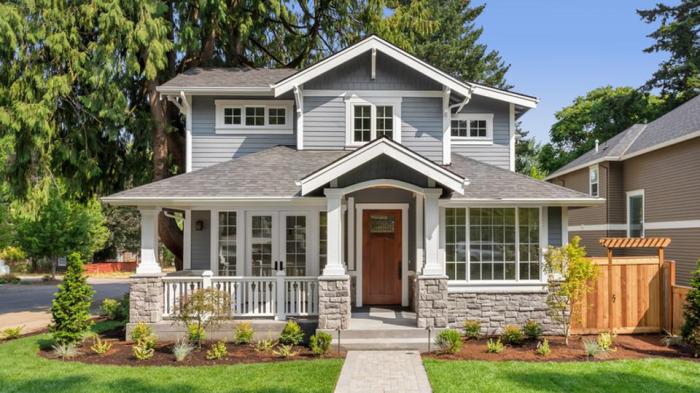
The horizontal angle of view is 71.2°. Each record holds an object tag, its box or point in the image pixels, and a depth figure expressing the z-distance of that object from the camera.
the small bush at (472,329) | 9.98
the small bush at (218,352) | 8.73
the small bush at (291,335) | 9.53
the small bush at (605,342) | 9.09
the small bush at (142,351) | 8.73
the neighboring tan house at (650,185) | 13.97
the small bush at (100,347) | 9.12
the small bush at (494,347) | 9.04
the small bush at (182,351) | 8.63
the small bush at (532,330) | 9.85
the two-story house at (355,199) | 9.76
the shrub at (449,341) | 8.90
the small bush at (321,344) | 8.88
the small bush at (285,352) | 8.86
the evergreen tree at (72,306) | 9.36
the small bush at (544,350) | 8.89
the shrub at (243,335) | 9.72
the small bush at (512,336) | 9.59
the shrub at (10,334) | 10.65
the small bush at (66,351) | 8.91
